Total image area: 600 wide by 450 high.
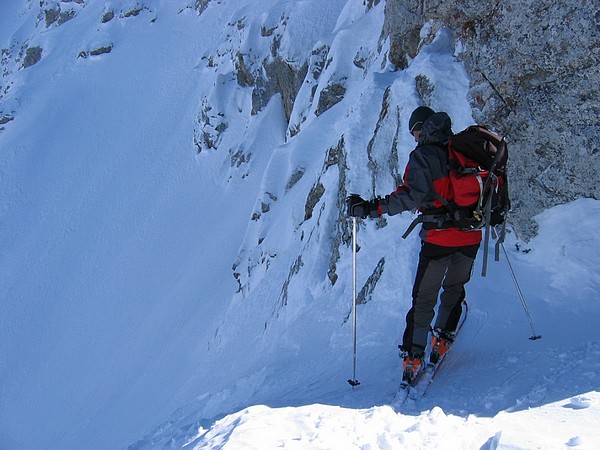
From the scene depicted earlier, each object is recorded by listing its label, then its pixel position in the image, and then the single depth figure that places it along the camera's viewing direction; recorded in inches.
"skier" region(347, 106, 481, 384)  179.3
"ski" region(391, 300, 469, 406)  183.5
